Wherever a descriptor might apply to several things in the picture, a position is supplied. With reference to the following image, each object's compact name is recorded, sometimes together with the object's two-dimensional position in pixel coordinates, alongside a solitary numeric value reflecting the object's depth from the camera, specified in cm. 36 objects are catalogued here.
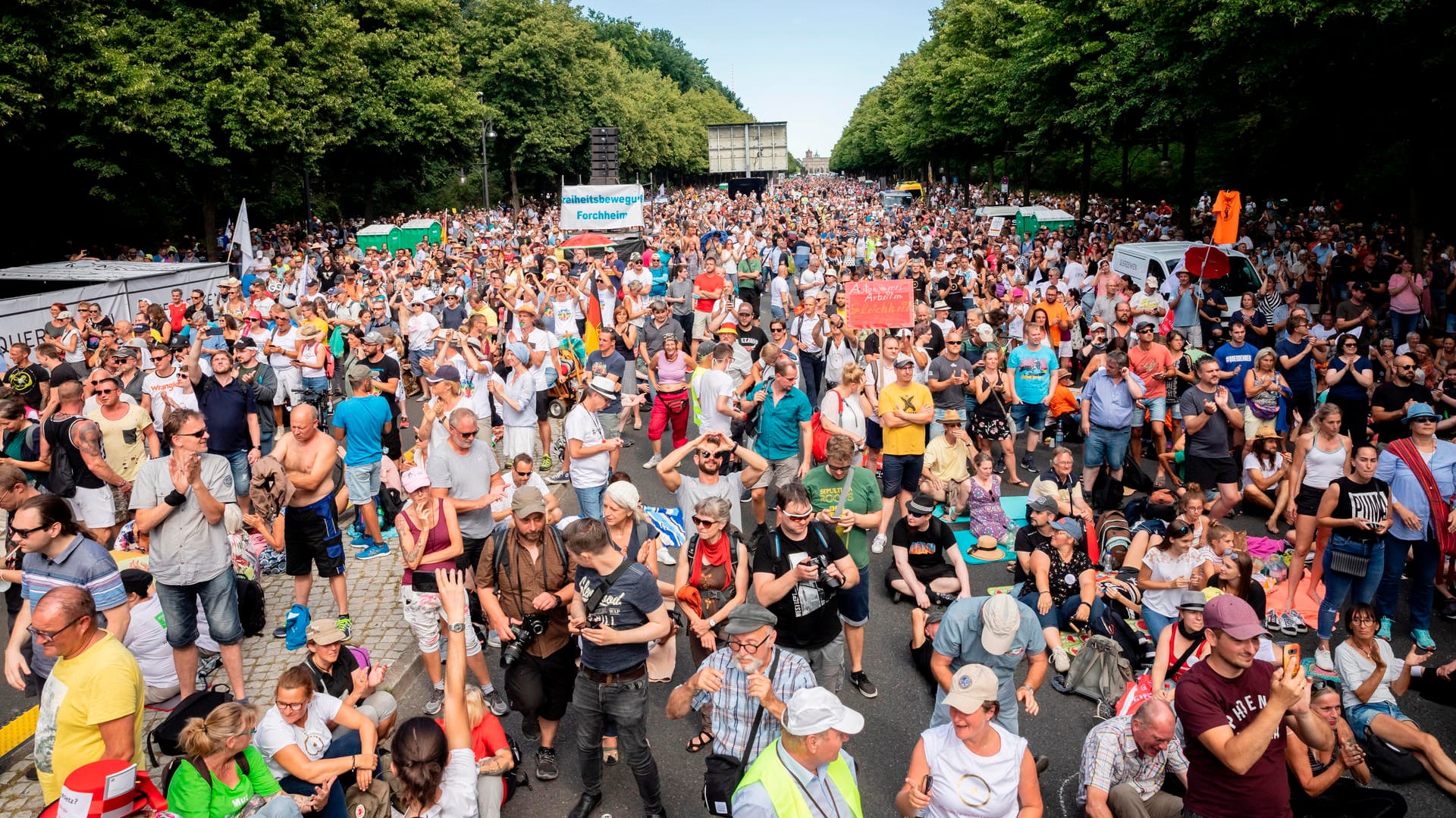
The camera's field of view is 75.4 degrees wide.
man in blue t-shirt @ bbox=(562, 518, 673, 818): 479
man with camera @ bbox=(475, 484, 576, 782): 537
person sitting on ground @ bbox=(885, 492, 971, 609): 713
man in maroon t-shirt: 376
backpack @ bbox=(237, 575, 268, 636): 683
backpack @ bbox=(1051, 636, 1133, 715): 625
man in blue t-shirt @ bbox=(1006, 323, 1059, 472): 1085
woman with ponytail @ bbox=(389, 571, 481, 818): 380
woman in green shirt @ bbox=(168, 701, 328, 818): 381
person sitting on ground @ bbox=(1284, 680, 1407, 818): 496
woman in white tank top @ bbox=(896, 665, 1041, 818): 387
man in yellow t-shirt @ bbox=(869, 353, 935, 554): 870
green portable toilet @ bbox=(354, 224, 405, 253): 3284
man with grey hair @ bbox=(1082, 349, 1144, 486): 940
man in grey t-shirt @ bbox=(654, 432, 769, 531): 646
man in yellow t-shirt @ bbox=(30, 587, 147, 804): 391
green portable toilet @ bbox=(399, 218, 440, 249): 3319
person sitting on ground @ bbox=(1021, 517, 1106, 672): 667
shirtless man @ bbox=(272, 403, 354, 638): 673
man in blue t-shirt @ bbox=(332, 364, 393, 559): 838
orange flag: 1461
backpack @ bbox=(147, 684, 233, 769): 448
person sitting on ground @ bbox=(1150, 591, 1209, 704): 557
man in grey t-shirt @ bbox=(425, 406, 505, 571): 632
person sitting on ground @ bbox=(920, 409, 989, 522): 909
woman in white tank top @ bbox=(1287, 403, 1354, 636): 738
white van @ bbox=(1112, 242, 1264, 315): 1600
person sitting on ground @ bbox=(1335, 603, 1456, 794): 546
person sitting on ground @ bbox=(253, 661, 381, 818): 429
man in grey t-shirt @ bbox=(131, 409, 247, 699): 570
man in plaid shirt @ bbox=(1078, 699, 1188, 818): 454
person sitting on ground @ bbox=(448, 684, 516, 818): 444
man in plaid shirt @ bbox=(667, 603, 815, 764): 414
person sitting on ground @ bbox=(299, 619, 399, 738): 484
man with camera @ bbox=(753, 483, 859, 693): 513
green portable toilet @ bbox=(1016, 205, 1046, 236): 3027
